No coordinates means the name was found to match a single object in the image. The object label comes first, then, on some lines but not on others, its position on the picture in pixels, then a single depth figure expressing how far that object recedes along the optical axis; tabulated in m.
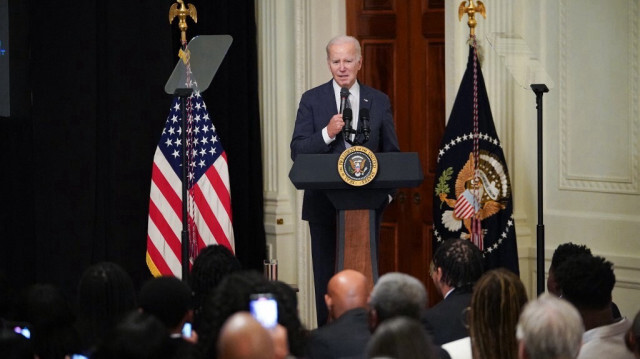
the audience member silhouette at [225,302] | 6.05
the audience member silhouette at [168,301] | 6.96
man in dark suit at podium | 10.90
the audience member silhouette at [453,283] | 8.33
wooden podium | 10.13
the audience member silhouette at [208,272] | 8.24
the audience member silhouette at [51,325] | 6.89
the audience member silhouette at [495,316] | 6.78
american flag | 13.26
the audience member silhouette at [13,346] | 6.32
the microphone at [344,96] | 10.29
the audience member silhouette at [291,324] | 6.20
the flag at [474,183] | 12.73
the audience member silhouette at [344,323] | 7.34
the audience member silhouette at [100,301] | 6.93
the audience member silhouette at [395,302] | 6.80
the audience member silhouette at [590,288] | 7.56
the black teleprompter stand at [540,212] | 11.25
